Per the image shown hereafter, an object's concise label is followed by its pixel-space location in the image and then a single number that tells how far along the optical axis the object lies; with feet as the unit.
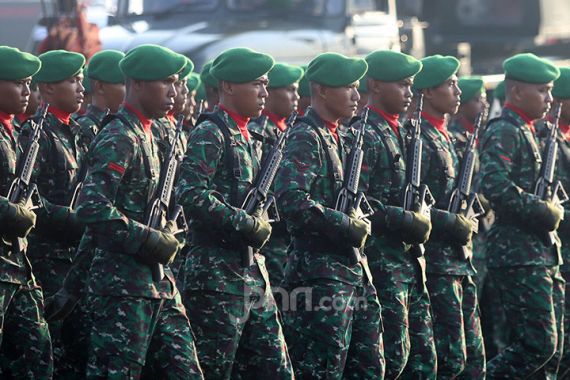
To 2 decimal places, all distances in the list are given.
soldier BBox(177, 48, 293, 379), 46.21
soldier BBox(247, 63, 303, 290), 58.13
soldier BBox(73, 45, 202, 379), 43.75
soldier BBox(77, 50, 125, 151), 55.06
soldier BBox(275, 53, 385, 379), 48.37
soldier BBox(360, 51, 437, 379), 51.57
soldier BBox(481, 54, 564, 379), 56.75
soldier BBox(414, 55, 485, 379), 54.49
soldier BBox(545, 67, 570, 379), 61.11
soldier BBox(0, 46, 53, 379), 46.44
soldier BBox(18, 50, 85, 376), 49.75
